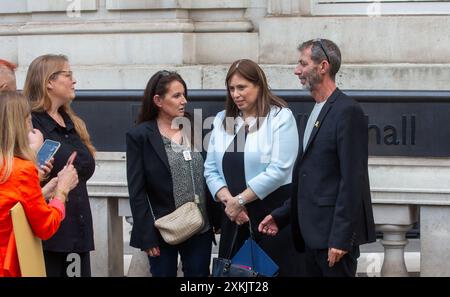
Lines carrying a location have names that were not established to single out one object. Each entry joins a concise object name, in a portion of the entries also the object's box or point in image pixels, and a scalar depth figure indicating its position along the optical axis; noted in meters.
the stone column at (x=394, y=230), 8.19
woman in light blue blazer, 7.47
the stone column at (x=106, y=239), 8.62
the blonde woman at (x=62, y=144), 7.45
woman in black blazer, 7.64
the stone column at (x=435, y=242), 8.02
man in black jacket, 6.79
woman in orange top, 6.26
